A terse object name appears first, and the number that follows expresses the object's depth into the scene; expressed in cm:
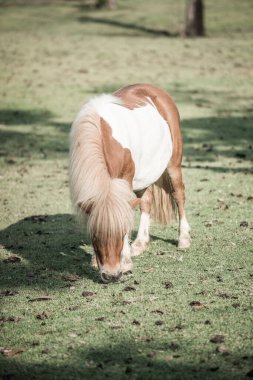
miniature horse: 1146
